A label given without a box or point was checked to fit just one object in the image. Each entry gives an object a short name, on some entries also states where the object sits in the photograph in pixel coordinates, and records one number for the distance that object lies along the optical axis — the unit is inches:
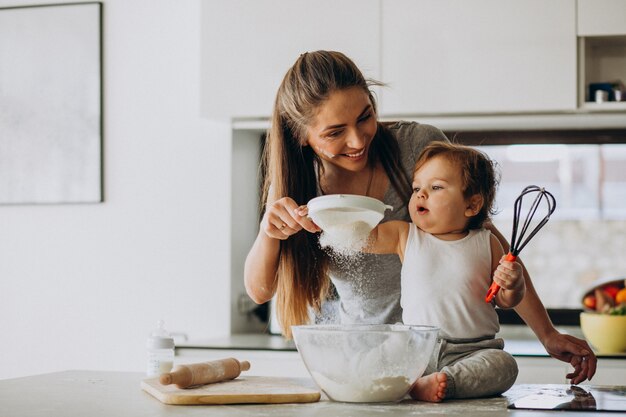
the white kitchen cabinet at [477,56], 102.0
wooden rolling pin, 50.6
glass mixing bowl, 47.1
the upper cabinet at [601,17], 101.3
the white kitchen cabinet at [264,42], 105.5
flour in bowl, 48.0
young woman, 62.4
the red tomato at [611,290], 105.8
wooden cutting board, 48.9
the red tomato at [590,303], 105.2
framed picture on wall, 119.5
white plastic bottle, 69.3
